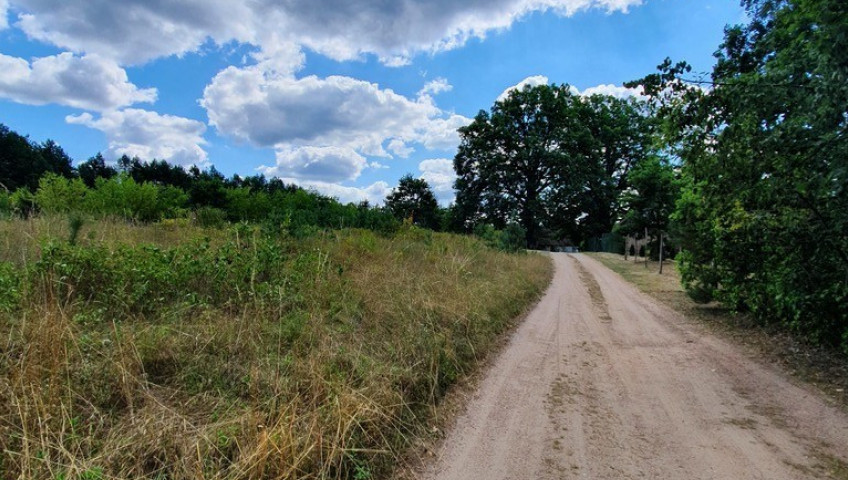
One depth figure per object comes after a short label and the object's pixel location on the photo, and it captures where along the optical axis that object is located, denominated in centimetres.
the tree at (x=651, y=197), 2473
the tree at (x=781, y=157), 421
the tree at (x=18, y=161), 5603
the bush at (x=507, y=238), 2272
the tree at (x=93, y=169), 5625
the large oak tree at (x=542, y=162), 4362
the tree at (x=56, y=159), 6276
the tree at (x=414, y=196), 6286
